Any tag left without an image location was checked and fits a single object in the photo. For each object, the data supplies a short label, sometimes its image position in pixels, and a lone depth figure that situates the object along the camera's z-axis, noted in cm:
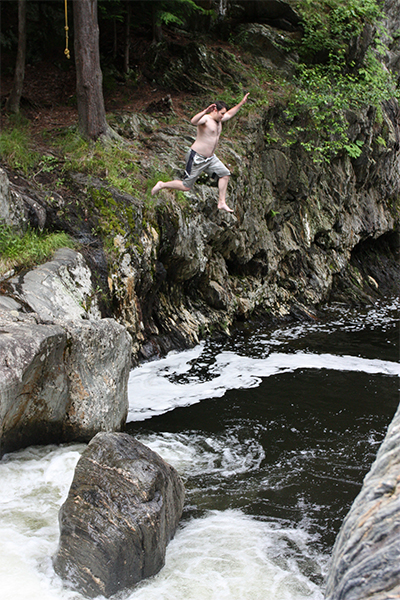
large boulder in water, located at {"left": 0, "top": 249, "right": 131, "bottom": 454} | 442
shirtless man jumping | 741
